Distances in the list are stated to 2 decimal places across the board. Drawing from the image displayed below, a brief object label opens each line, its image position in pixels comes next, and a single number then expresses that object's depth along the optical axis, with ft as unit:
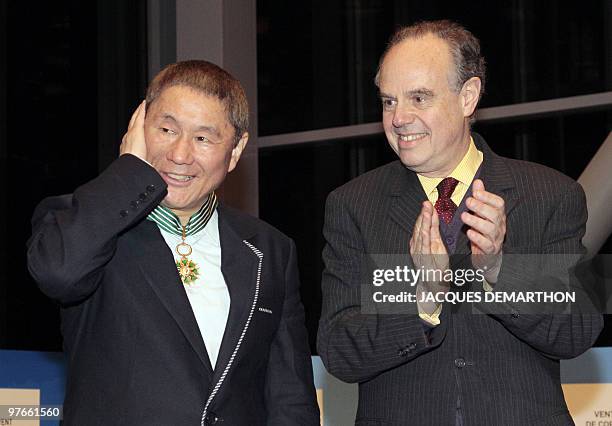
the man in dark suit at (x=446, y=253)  8.29
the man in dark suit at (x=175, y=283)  8.16
